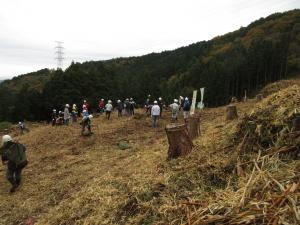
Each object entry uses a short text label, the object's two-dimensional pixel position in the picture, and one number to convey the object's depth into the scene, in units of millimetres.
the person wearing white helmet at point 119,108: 17209
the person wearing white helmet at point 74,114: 16089
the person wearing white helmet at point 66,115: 15098
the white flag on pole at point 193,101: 9004
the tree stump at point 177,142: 5129
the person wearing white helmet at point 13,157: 6496
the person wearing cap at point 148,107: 16825
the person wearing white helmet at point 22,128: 17820
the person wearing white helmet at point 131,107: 16549
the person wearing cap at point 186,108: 12471
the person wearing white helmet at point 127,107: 16837
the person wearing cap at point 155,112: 12622
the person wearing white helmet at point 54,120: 16308
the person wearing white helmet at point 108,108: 16184
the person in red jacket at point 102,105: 19203
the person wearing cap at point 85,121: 11540
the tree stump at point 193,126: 7483
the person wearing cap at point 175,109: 12882
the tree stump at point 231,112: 8966
